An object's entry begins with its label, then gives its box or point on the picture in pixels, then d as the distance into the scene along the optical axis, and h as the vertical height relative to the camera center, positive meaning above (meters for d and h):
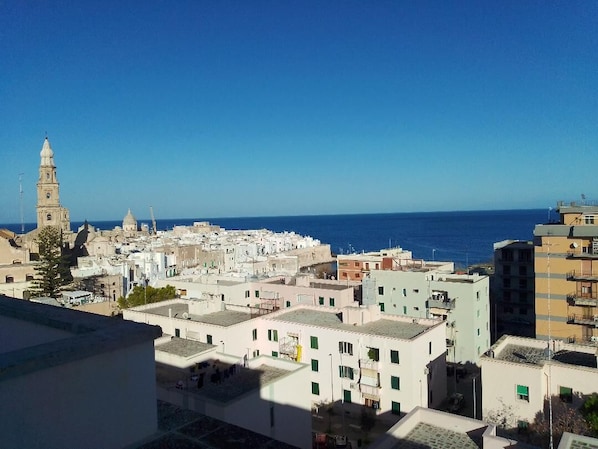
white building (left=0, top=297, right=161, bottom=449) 3.33 -1.30
